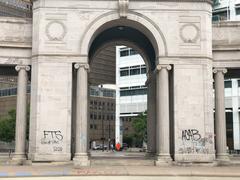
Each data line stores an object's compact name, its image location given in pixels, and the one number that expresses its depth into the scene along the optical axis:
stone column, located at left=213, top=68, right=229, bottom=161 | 37.19
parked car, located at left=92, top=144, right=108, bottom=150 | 121.28
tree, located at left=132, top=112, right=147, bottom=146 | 88.50
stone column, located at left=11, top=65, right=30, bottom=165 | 35.59
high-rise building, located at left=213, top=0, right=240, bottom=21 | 86.94
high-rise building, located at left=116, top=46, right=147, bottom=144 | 104.12
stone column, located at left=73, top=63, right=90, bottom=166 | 34.09
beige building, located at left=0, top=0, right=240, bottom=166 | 34.59
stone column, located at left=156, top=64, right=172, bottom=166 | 34.31
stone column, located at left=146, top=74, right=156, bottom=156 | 43.06
